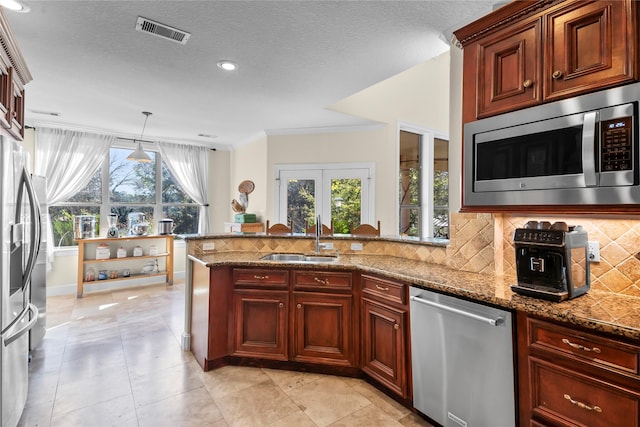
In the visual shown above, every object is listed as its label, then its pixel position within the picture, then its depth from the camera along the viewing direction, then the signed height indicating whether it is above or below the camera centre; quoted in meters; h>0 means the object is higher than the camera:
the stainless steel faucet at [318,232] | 3.13 -0.15
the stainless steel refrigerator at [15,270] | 1.75 -0.32
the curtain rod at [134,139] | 5.61 +1.35
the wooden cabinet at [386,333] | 2.17 -0.83
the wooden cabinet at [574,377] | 1.25 -0.67
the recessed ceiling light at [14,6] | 1.99 +1.31
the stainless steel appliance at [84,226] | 5.08 -0.17
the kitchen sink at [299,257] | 3.03 -0.40
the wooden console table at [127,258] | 5.06 -0.71
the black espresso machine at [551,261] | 1.56 -0.22
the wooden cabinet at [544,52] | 1.42 +0.83
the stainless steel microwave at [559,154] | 1.38 +0.32
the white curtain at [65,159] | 4.93 +0.89
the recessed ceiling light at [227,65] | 2.89 +1.37
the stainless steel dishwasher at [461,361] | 1.62 -0.80
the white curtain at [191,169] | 6.10 +0.91
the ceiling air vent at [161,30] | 2.27 +1.35
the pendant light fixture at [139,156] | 4.52 +0.84
